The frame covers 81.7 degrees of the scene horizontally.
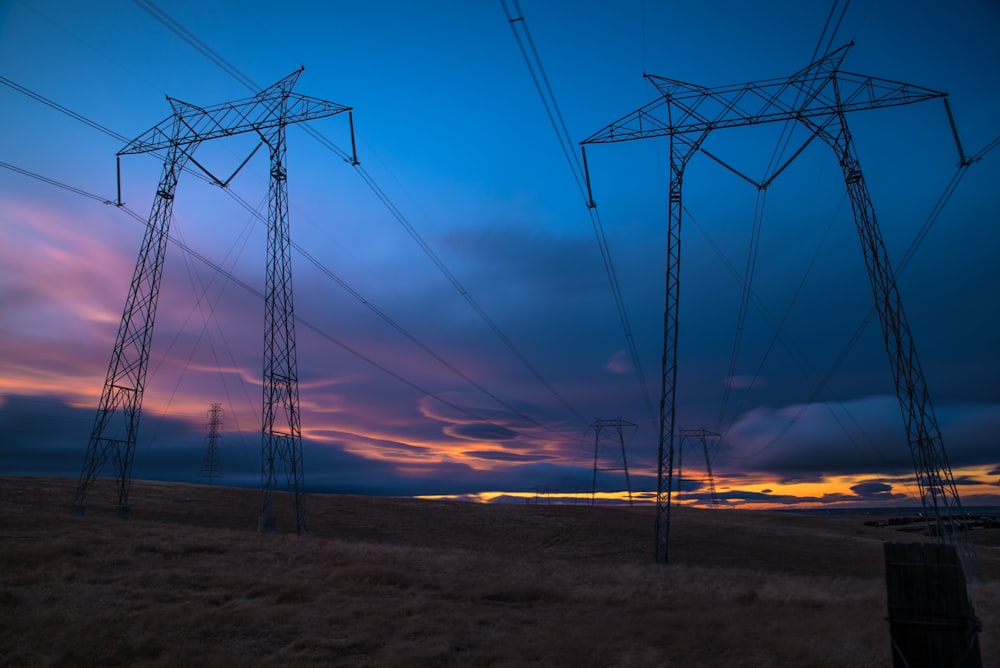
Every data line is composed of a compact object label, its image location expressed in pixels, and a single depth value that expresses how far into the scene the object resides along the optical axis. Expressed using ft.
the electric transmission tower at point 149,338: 134.92
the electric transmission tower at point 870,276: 99.60
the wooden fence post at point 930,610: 15.30
